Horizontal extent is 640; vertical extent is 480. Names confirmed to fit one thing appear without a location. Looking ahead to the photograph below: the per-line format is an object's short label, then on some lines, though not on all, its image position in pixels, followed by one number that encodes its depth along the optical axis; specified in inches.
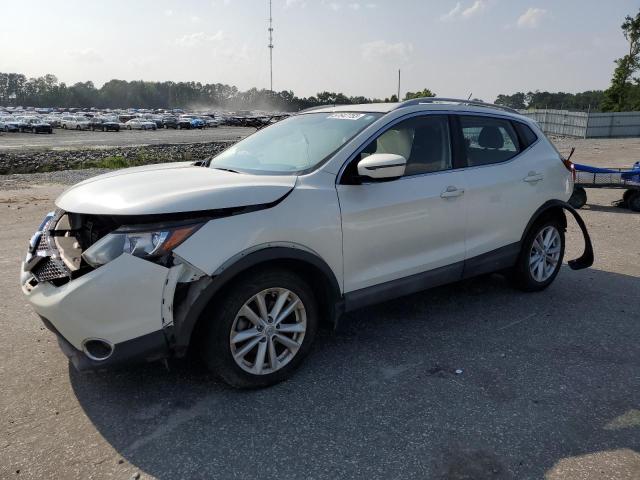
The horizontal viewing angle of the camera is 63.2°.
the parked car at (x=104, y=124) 2223.4
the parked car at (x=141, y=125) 2369.6
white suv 112.3
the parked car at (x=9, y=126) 1972.2
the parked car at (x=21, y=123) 1985.9
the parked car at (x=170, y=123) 2581.2
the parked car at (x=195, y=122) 2578.7
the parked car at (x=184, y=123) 2564.0
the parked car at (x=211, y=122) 2728.3
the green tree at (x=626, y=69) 1918.1
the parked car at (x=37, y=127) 1945.1
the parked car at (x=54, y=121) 2550.4
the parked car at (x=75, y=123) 2351.1
